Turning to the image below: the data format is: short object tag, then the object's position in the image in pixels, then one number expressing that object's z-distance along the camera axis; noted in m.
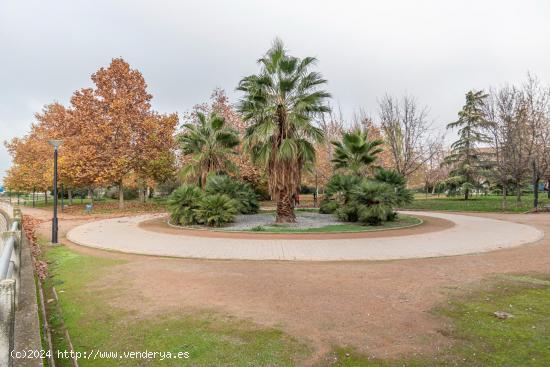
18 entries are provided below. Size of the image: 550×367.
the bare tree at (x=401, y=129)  28.36
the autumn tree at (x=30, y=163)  32.97
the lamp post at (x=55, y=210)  12.20
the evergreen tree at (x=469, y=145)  35.75
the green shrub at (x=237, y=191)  18.80
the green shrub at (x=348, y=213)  17.05
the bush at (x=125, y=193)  47.72
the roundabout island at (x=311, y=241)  10.05
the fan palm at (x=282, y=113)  15.20
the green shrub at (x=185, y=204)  16.53
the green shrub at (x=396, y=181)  17.91
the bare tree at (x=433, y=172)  45.50
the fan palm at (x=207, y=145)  20.27
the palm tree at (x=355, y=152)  18.94
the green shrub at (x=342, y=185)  18.73
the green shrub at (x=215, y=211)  15.88
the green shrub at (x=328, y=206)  21.07
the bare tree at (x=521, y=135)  24.19
